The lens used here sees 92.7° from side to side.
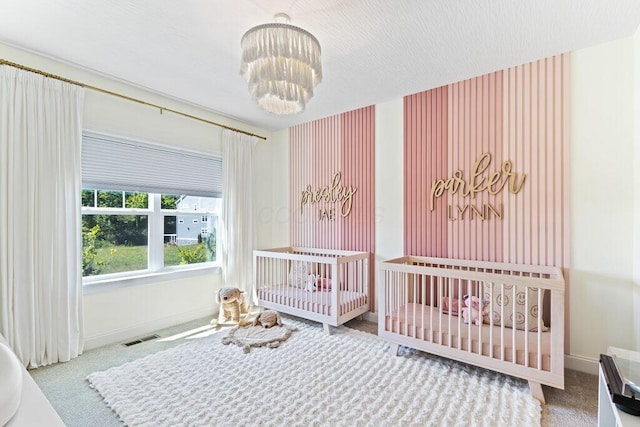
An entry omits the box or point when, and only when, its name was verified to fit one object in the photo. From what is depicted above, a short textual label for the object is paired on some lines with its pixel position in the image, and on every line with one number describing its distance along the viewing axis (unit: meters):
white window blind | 2.61
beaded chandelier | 1.58
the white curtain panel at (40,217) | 2.14
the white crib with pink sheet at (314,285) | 2.86
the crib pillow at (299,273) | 3.35
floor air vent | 2.67
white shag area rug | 1.69
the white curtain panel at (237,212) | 3.57
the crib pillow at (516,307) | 2.13
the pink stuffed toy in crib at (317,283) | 3.19
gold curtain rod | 2.19
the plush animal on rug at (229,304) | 3.11
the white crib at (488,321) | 1.84
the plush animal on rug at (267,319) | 3.00
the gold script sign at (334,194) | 3.49
